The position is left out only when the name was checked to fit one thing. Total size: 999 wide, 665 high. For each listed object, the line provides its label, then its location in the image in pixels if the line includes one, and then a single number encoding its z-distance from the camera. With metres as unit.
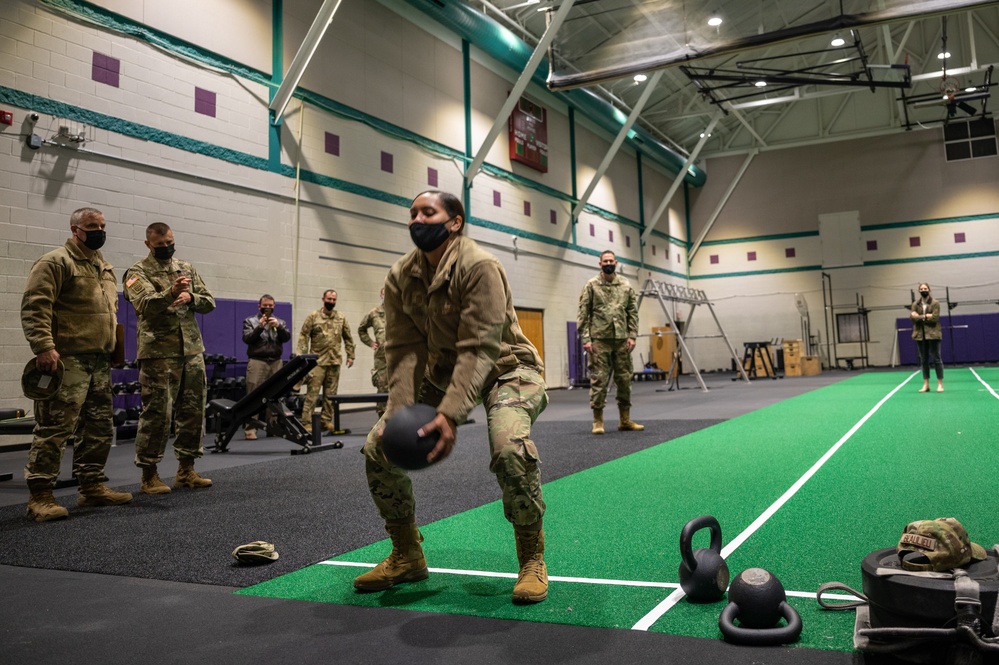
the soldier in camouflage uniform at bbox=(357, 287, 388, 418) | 9.05
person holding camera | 8.91
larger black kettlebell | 1.90
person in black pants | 10.13
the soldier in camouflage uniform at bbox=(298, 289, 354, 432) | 9.23
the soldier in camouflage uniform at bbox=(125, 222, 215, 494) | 4.75
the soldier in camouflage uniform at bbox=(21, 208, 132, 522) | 4.07
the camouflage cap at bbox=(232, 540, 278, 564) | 2.94
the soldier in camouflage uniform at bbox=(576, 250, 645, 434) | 7.15
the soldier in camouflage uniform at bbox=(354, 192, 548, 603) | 2.35
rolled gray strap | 2.05
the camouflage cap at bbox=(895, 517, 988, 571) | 1.72
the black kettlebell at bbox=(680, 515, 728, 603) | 2.23
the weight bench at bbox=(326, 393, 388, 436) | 7.90
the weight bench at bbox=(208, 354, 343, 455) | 6.77
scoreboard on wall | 17.17
